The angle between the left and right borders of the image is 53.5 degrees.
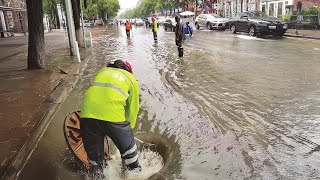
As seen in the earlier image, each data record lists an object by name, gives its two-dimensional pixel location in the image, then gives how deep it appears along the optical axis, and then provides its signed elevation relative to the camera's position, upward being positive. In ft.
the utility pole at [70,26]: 47.26 +0.71
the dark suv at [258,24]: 68.23 -0.24
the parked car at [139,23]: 190.19 +3.21
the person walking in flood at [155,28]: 68.33 -0.09
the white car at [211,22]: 97.19 +1.10
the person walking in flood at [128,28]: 87.13 +0.21
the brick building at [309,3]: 99.52 +5.52
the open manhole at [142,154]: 13.73 -6.07
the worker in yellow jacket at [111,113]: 11.45 -3.03
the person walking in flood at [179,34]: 41.77 -0.97
